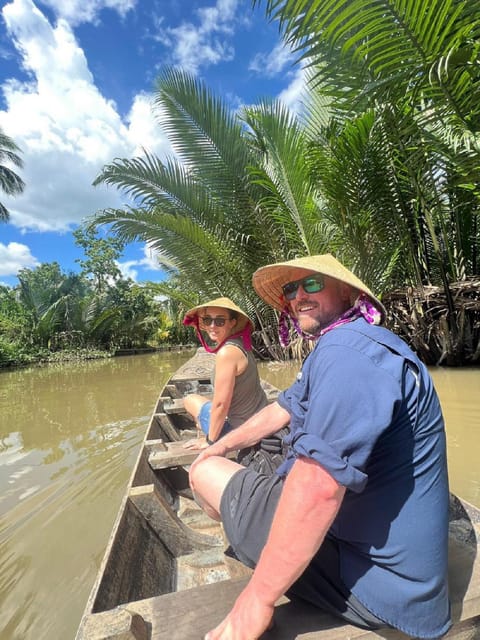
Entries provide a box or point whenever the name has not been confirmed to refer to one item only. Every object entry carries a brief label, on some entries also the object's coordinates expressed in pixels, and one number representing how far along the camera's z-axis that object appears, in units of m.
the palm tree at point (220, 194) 6.97
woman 1.97
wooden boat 0.86
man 0.72
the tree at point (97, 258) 24.27
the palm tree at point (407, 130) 3.10
